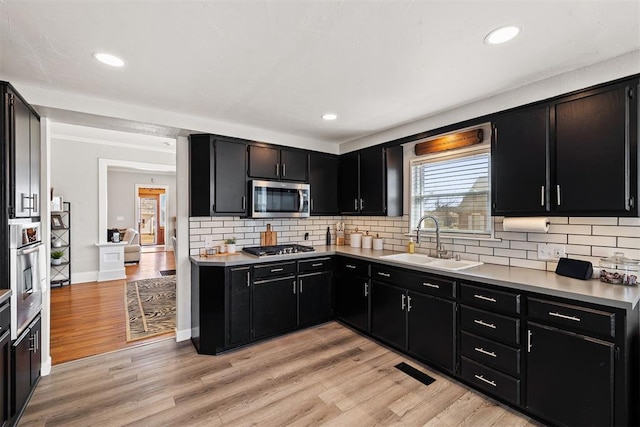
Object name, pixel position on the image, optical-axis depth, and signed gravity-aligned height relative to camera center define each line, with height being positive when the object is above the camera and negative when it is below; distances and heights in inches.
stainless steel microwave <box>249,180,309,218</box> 133.5 +6.5
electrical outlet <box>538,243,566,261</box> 91.7 -12.6
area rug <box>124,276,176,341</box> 138.9 -53.9
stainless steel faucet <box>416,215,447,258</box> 120.5 -14.5
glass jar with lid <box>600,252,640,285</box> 76.5 -15.7
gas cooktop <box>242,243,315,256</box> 130.2 -17.2
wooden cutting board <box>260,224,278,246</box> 150.6 -12.8
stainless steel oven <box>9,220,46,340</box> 76.0 -16.4
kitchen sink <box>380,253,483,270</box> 109.8 -19.7
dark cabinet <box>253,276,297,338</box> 123.6 -40.4
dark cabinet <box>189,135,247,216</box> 123.5 +16.3
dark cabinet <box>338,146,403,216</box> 139.6 +15.2
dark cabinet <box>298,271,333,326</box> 135.5 -40.3
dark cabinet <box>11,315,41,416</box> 75.8 -42.9
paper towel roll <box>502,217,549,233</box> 90.2 -4.0
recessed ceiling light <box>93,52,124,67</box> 73.1 +39.8
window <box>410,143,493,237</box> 113.0 +9.2
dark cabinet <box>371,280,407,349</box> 113.3 -41.0
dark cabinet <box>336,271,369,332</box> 130.1 -40.6
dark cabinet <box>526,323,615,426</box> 67.0 -40.6
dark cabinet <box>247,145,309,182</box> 135.0 +24.1
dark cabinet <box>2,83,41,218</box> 77.0 +17.1
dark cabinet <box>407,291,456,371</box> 97.3 -41.0
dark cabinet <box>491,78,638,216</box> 72.5 +15.7
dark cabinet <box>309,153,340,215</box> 155.0 +15.9
